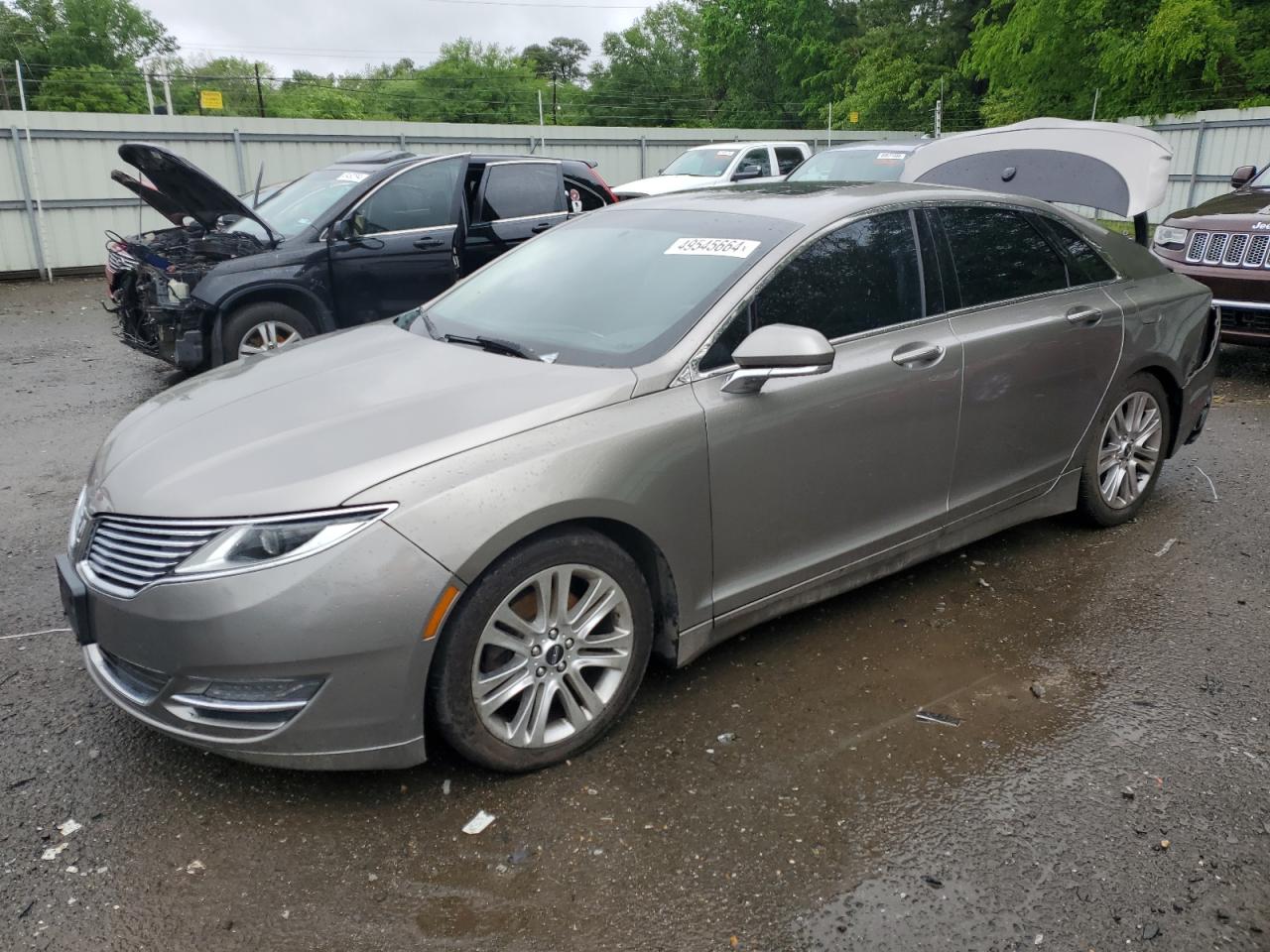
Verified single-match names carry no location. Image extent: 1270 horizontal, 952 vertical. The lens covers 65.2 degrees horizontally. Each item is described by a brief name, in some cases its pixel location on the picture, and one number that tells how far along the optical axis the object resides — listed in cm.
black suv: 705
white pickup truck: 1517
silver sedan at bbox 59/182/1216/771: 252
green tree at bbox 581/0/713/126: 6638
